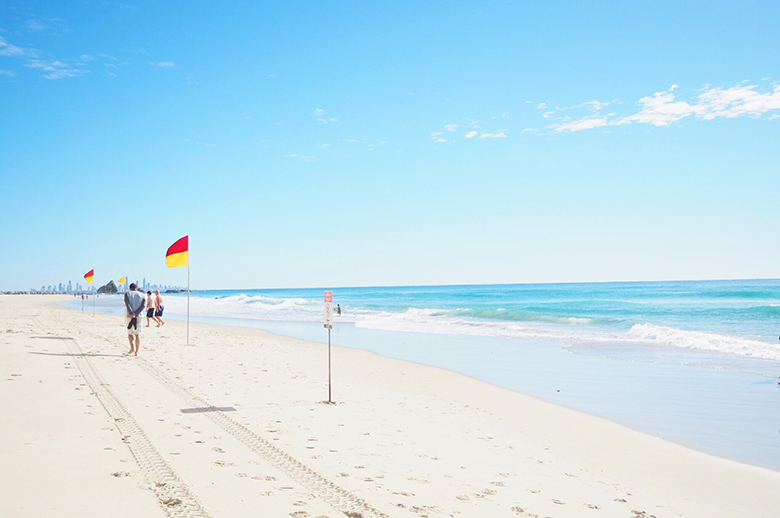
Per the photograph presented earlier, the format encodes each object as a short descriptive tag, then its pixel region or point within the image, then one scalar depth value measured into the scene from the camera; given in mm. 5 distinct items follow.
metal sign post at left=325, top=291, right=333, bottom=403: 8594
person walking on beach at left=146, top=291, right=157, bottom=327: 21275
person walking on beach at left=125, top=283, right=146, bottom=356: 12570
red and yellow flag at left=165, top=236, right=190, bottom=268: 15131
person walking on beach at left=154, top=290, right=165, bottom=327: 22156
